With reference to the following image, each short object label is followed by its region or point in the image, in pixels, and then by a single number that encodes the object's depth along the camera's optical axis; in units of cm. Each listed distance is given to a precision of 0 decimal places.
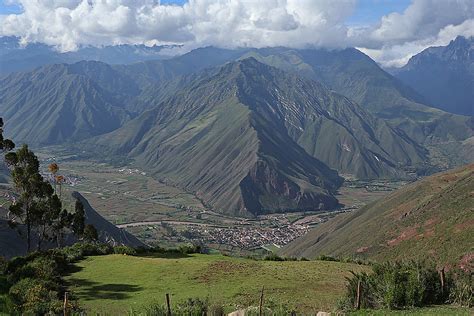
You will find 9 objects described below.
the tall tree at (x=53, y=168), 6876
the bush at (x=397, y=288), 2933
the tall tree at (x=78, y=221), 7394
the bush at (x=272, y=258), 5675
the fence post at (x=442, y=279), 3110
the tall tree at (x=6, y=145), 5381
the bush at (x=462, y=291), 2953
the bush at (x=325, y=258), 5950
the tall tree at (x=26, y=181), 5894
